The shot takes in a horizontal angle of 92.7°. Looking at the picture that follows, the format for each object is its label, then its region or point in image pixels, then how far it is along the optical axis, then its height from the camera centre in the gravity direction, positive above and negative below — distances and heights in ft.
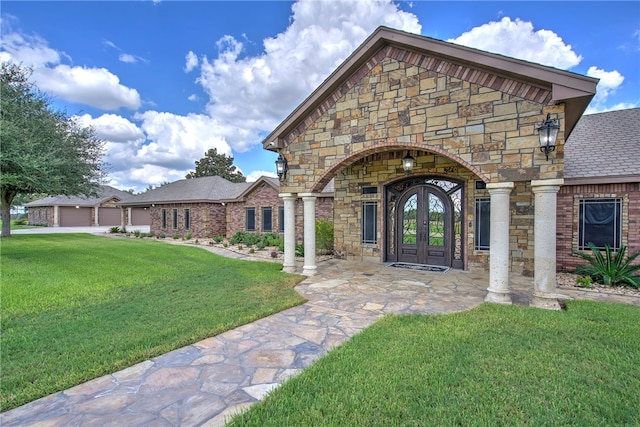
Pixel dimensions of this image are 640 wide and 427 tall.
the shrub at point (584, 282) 21.20 -4.90
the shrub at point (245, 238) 51.26 -4.59
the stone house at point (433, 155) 16.49 +4.16
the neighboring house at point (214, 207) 53.36 +0.95
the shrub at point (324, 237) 37.47 -3.09
